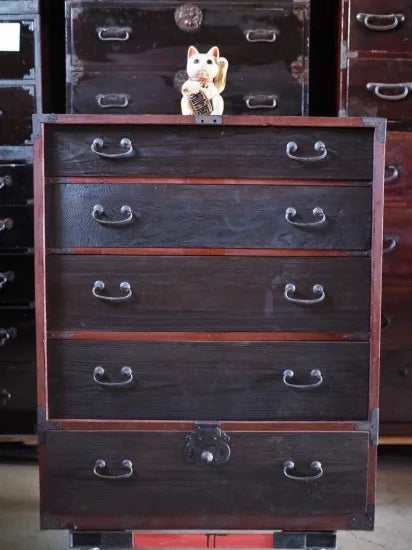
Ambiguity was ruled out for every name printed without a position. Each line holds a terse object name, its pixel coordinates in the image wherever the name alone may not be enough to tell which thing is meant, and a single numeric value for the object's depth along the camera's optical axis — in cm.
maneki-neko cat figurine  145
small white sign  183
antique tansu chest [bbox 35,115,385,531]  137
